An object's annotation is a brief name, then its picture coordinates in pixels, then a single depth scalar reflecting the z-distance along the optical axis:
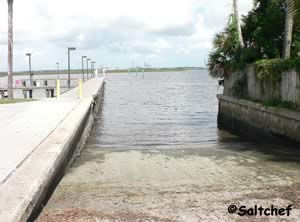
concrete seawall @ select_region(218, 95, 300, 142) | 8.89
